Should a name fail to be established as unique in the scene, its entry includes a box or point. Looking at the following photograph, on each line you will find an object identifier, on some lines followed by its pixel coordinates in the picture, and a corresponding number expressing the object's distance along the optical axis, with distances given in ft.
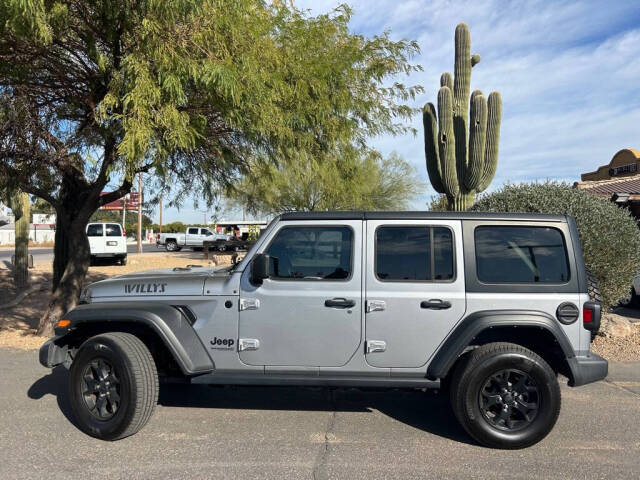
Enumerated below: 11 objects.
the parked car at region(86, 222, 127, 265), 70.18
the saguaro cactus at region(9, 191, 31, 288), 41.39
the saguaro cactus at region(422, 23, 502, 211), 39.37
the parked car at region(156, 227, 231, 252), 122.21
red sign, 40.78
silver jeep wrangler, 12.88
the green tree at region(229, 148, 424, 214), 27.43
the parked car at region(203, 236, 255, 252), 107.47
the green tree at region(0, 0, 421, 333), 18.78
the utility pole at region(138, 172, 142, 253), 83.01
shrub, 23.17
